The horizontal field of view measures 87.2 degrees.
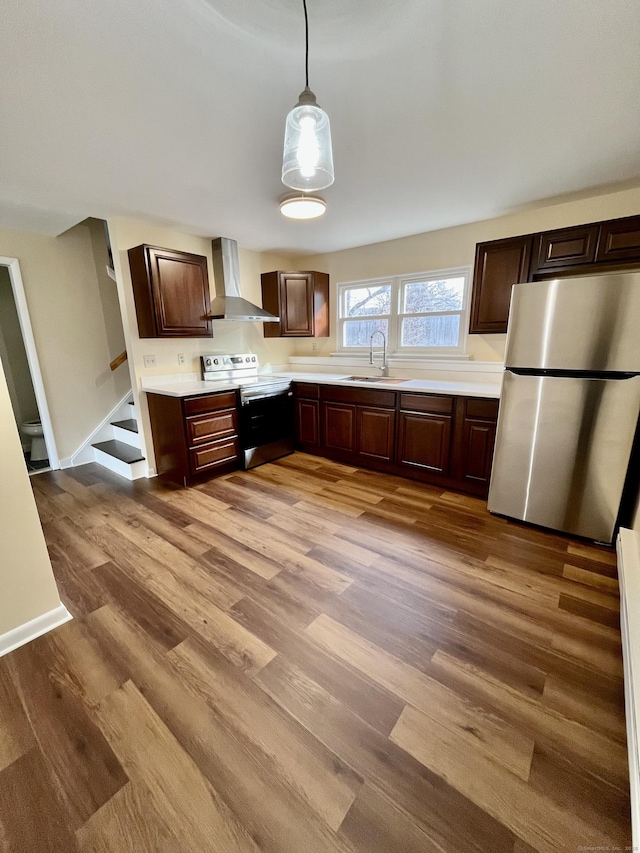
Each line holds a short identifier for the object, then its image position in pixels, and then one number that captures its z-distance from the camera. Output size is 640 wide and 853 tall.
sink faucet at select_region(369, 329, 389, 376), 3.93
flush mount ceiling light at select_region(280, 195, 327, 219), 2.27
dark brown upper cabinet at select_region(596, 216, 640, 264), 2.28
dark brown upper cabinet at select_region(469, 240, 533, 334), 2.69
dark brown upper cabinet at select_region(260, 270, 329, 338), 4.09
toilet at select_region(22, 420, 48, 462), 3.75
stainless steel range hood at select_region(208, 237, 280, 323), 3.55
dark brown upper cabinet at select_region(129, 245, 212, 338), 2.99
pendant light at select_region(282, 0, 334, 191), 1.18
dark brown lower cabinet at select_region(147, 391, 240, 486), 3.05
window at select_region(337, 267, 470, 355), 3.52
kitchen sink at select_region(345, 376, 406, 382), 3.75
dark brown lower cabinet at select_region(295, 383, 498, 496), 2.85
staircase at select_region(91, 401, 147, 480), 3.38
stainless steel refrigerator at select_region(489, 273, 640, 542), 1.99
